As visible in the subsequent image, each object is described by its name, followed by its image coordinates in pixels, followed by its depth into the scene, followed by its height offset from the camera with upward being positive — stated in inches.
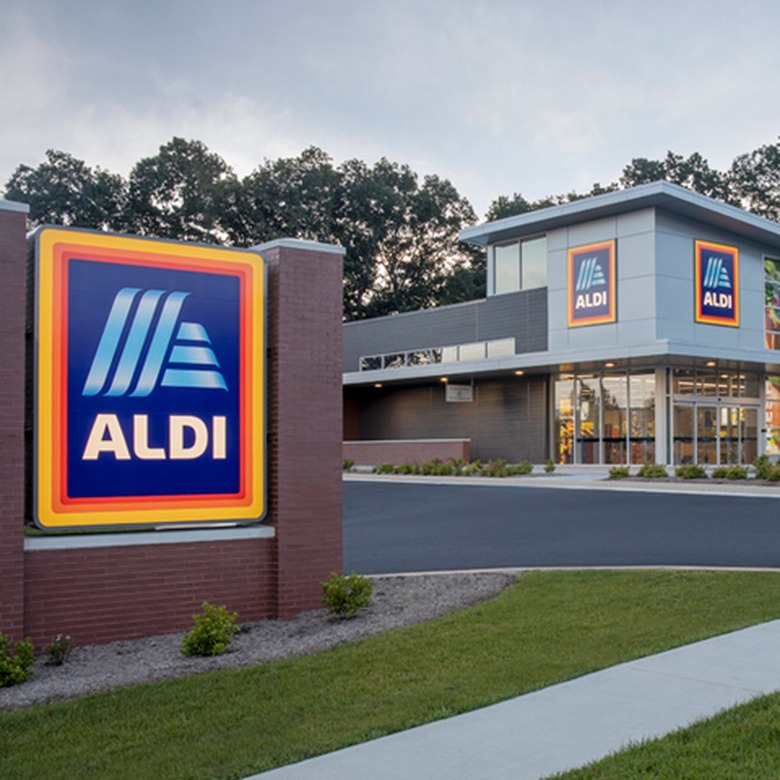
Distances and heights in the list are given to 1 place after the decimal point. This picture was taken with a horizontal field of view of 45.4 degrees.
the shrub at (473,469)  1200.6 -64.6
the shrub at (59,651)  300.0 -74.3
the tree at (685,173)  2696.9 +718.8
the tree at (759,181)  2642.7 +682.2
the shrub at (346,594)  356.2 -67.0
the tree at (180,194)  2566.4 +625.8
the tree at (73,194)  2554.1 +625.2
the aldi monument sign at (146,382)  327.0 +14.5
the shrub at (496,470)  1146.0 -62.1
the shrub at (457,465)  1205.4 -60.0
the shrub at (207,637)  305.1 -71.2
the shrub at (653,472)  1007.6 -57.0
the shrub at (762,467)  943.7 -50.1
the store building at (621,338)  1205.1 +114.5
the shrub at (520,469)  1155.9 -61.7
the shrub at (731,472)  956.6 -55.3
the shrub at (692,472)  972.6 -55.2
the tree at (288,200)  2556.6 +607.8
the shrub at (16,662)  276.5 -72.8
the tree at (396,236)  2637.8 +532.2
